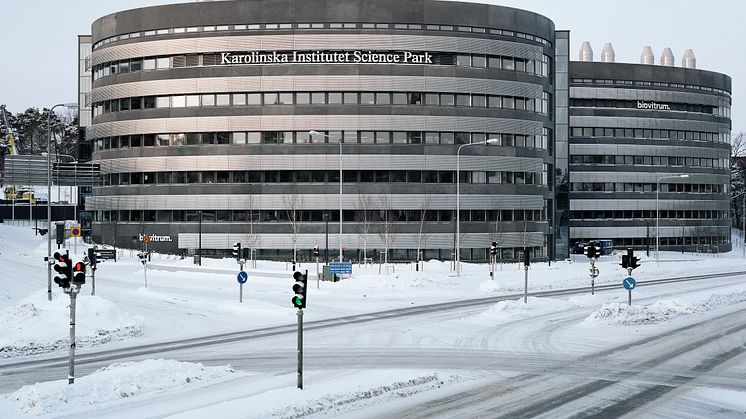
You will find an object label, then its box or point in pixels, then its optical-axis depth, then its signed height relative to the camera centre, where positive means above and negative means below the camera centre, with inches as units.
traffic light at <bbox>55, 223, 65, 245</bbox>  1914.0 -49.1
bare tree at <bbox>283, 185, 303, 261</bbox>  2945.4 +34.9
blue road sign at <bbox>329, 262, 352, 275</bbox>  1895.9 -129.7
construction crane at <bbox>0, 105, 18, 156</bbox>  6156.5 +604.6
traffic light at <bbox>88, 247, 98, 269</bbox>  1462.8 -89.0
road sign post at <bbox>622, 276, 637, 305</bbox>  1343.5 -117.1
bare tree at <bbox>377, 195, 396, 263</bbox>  2945.4 -6.5
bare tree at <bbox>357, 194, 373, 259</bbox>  2935.5 +24.4
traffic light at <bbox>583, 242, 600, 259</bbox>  1536.7 -68.5
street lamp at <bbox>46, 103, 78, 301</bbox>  1286.9 +63.7
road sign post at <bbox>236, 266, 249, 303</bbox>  1414.9 -115.4
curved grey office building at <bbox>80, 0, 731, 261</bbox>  2952.8 +361.7
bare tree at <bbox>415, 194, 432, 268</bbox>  2967.5 -41.3
